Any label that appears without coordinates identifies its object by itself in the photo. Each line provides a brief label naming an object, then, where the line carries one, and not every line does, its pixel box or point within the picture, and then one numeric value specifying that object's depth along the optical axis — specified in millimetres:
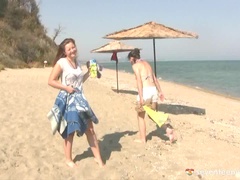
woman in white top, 4340
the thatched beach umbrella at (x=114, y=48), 12680
